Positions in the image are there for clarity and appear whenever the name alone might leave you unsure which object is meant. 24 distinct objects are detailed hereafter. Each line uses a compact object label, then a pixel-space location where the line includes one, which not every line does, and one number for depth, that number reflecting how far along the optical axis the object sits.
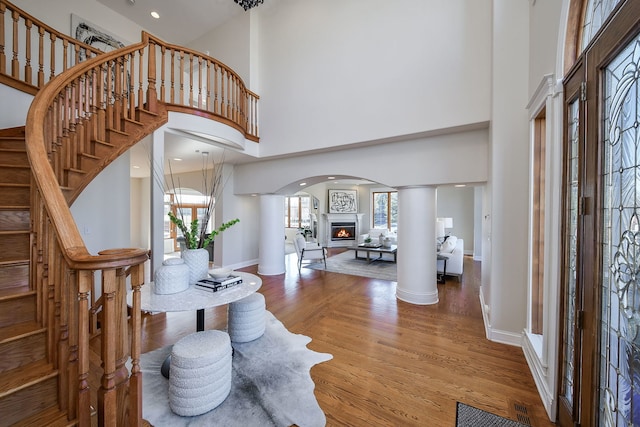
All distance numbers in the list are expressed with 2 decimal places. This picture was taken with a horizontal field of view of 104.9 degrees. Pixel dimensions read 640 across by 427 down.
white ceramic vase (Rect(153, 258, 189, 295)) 1.94
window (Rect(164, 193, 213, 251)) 8.69
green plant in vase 2.20
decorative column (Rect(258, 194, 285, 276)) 5.36
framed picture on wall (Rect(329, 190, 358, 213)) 9.15
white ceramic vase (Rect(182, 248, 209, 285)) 2.22
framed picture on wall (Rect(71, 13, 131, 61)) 4.16
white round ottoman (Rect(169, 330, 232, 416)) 1.62
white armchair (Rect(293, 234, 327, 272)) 5.78
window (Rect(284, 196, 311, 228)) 10.60
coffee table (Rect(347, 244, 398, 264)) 6.08
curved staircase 0.95
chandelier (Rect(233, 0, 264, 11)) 4.13
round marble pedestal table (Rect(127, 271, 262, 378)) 1.71
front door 1.04
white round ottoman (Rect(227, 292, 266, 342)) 2.55
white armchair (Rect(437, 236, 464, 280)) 5.01
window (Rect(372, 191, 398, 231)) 9.54
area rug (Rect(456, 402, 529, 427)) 1.60
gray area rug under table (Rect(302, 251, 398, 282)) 5.30
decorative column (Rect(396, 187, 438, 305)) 3.71
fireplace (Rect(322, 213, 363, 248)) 9.05
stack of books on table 2.02
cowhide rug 1.61
